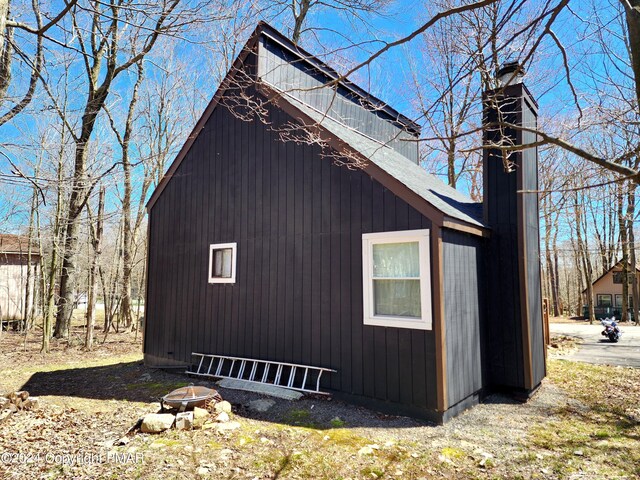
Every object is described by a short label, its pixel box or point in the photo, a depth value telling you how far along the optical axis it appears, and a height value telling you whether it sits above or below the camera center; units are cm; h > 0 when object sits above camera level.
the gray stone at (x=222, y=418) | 461 -163
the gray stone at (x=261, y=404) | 523 -169
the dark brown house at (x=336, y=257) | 507 +43
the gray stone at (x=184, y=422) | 430 -156
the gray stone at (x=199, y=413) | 449 -154
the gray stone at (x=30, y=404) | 485 -155
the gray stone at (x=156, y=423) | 420 -155
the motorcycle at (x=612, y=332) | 1170 -145
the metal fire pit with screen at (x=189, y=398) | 465 -142
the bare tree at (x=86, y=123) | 962 +455
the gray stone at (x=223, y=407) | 484 -158
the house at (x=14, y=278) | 1505 +17
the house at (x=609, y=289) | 2969 -37
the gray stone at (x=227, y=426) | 436 -165
